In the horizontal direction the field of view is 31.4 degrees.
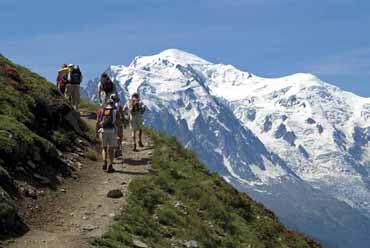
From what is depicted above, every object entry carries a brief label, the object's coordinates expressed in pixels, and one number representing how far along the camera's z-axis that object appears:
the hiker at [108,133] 25.05
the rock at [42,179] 21.07
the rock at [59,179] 22.17
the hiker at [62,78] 35.27
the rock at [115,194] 20.90
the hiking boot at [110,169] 24.84
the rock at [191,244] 19.00
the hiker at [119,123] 27.32
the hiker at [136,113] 31.22
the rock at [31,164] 21.50
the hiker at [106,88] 32.25
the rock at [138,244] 17.24
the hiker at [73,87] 34.09
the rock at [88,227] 17.45
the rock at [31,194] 19.38
